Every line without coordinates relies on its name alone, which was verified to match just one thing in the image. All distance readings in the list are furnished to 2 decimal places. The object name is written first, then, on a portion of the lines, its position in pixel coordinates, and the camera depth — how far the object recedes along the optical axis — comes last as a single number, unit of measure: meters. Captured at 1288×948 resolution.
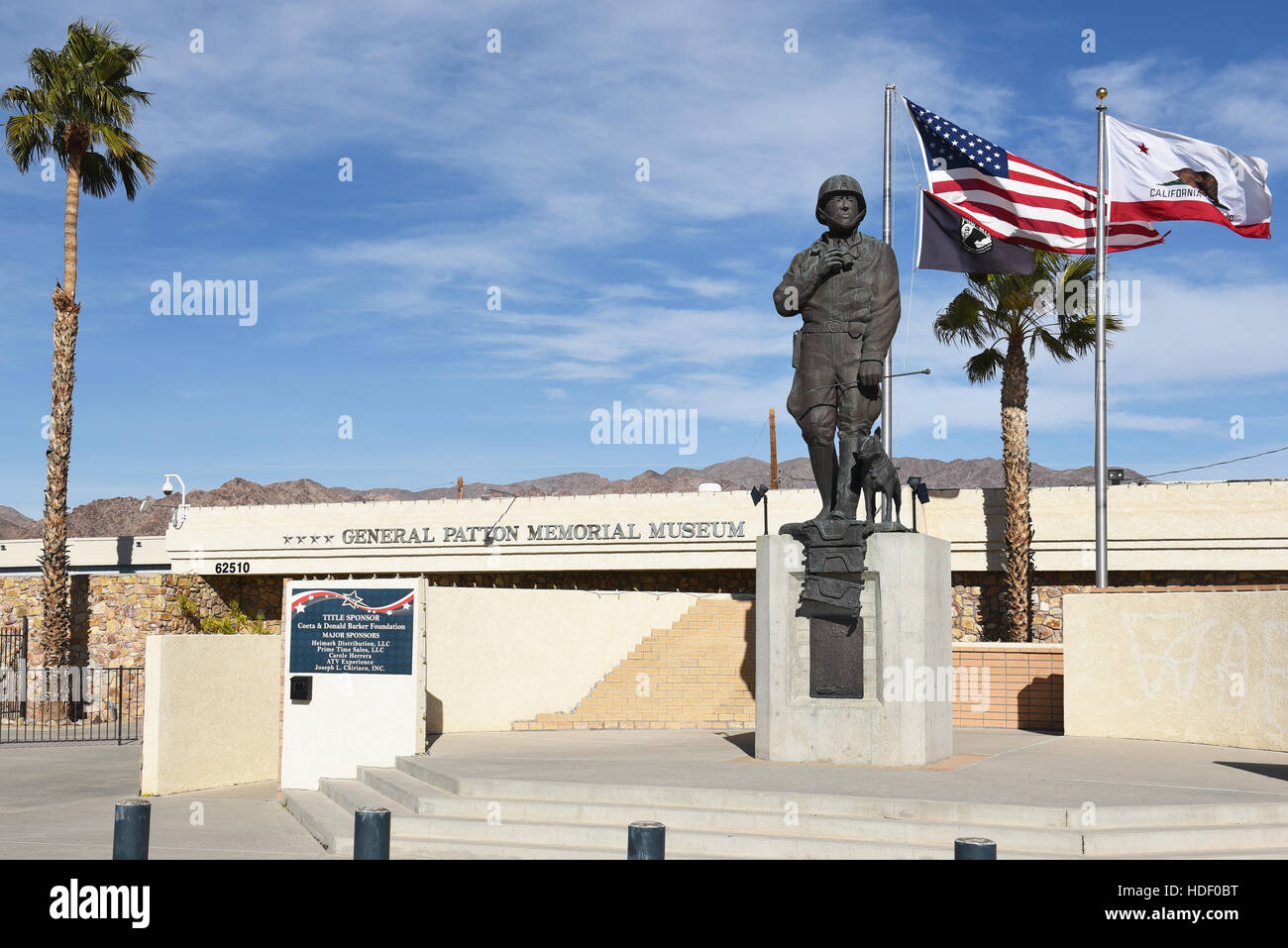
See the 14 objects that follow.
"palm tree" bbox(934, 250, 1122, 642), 27.16
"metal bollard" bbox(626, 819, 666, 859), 6.68
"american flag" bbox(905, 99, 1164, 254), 21.28
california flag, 20.98
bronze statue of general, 13.52
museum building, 19.02
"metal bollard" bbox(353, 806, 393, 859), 7.41
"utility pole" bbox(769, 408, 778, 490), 44.81
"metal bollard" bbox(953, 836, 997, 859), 6.20
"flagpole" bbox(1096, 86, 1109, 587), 20.72
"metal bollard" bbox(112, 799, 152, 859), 7.43
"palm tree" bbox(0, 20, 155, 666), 30.14
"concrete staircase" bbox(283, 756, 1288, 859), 9.23
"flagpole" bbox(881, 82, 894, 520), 20.53
